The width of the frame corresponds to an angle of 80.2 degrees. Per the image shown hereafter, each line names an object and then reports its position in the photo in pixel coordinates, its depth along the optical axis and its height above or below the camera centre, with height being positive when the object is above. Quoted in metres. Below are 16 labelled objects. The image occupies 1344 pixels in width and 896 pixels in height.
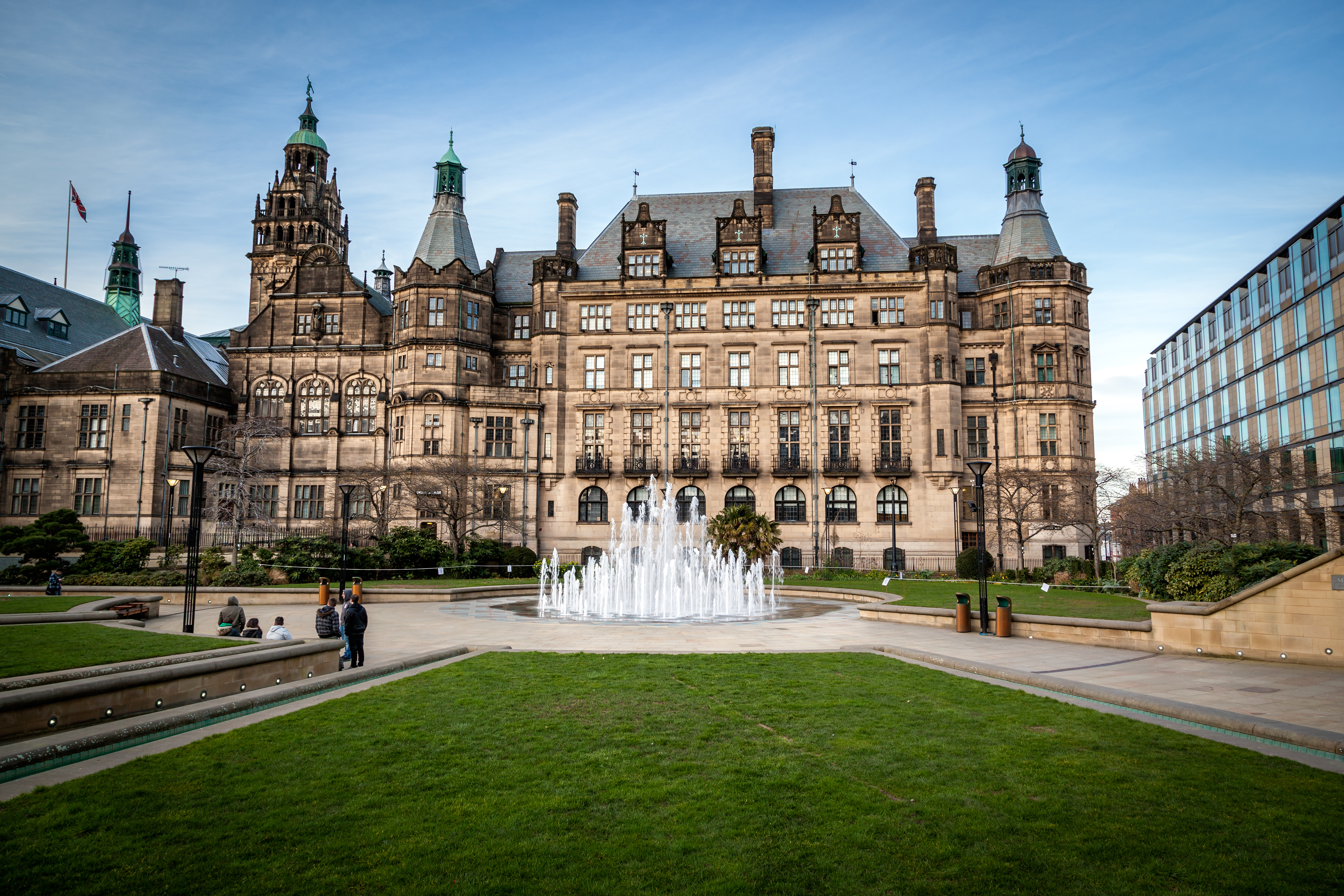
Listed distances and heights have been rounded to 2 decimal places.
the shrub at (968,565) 42.00 -1.72
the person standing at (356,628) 14.70 -1.85
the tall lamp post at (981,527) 20.17 +0.15
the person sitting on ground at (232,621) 17.77 -2.12
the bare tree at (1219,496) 36.59 +1.94
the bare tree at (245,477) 47.75 +3.15
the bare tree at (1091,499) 44.16 +2.10
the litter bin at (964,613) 20.88 -2.10
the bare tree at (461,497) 45.62 +1.89
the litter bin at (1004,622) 19.83 -2.20
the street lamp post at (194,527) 18.94 -0.03
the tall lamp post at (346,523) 30.12 +0.19
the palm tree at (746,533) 37.88 -0.11
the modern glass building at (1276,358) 49.81 +13.36
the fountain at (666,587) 28.39 -2.32
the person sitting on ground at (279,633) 15.50 -2.09
